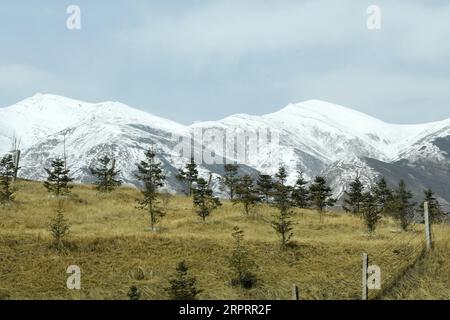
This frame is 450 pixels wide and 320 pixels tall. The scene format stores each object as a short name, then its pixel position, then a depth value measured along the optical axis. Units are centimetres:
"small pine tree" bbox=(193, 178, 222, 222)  4113
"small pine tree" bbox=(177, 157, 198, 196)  5826
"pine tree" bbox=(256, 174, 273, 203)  5750
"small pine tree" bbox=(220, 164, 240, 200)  5743
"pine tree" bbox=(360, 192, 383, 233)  3550
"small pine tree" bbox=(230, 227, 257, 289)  2448
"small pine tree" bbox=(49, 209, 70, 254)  2804
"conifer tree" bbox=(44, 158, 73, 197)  4872
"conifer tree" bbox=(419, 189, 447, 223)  4012
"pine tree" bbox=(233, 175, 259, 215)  4522
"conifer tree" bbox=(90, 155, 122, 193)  5450
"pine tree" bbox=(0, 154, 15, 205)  4356
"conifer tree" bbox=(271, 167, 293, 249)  3028
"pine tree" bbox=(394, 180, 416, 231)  3811
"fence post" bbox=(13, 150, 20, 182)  5795
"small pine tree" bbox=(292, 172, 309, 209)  5966
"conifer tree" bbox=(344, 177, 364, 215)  5653
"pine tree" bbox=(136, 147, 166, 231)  3784
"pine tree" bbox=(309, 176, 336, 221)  4916
